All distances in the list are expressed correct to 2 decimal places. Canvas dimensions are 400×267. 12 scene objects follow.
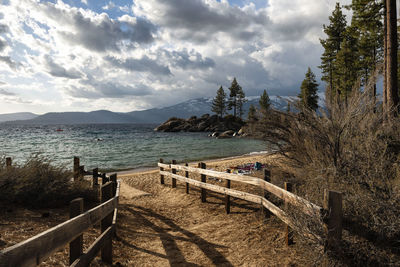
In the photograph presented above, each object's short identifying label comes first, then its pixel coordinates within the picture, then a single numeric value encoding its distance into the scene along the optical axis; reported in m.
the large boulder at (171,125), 74.56
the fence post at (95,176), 8.80
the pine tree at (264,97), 69.07
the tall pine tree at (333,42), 33.84
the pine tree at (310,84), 51.56
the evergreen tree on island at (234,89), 76.94
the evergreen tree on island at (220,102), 81.16
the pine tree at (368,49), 31.06
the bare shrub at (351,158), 3.12
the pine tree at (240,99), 77.25
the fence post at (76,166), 8.76
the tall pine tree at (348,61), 32.75
